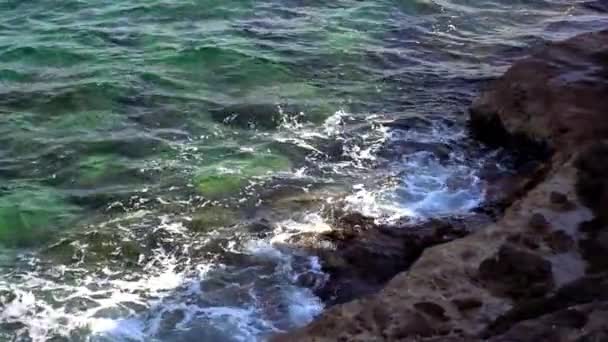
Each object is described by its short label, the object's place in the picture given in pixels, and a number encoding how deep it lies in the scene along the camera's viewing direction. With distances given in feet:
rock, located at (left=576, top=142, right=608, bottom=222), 42.43
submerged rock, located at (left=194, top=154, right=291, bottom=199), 54.85
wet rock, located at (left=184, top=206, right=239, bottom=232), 50.66
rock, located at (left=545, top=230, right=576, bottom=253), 39.83
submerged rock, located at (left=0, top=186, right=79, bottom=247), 50.03
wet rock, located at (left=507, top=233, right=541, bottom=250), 40.42
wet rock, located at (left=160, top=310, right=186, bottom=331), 42.60
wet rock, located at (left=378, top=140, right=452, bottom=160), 59.93
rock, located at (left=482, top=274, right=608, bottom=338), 33.78
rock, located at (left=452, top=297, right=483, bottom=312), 36.94
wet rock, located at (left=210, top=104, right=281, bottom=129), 63.31
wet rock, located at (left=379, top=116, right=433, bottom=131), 63.82
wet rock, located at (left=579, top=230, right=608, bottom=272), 38.09
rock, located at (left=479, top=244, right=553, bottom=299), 37.32
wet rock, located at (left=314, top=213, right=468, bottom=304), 44.62
